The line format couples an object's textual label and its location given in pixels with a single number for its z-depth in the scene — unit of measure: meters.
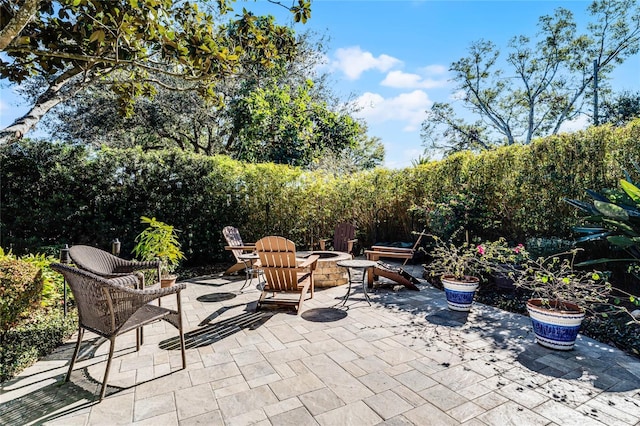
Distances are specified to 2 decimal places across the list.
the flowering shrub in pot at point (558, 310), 2.77
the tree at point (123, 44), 3.29
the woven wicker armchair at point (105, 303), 2.14
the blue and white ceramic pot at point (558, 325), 2.77
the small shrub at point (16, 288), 2.52
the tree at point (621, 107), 15.71
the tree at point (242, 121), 8.85
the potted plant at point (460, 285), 3.81
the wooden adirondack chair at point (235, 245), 5.39
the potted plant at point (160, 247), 4.67
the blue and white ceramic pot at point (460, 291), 3.80
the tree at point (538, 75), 15.84
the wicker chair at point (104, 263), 2.98
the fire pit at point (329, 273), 5.16
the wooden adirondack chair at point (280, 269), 3.83
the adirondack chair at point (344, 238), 6.31
